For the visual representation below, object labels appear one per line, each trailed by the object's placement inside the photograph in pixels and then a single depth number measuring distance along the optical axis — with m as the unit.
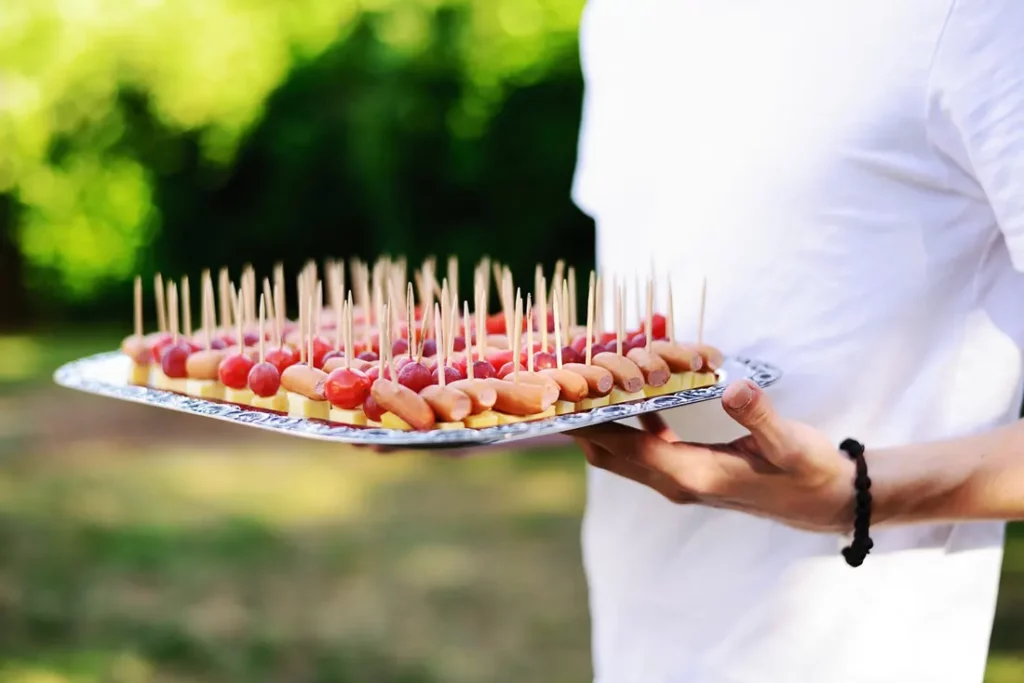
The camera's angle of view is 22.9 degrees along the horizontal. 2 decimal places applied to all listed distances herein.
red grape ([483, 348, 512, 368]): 1.39
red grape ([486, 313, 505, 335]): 1.51
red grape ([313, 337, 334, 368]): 1.44
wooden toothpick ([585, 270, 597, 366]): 1.36
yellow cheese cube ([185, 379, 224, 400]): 1.43
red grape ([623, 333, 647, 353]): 1.41
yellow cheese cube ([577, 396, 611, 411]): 1.32
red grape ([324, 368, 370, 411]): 1.31
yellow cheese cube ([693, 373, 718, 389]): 1.36
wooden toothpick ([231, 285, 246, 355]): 1.44
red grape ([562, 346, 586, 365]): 1.39
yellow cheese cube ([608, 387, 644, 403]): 1.35
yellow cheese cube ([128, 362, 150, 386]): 1.49
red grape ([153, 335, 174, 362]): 1.49
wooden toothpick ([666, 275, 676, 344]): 1.38
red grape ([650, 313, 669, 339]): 1.42
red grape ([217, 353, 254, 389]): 1.42
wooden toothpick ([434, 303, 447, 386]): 1.31
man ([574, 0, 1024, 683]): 1.28
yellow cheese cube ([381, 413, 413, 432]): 1.28
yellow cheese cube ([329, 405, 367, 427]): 1.31
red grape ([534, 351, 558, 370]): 1.37
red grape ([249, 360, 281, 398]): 1.39
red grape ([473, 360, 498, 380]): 1.35
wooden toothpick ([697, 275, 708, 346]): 1.35
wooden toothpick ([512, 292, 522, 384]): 1.32
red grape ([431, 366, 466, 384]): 1.33
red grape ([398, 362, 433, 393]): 1.31
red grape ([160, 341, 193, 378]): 1.46
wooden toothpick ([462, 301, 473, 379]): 1.31
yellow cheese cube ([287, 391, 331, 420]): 1.34
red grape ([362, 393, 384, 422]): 1.29
